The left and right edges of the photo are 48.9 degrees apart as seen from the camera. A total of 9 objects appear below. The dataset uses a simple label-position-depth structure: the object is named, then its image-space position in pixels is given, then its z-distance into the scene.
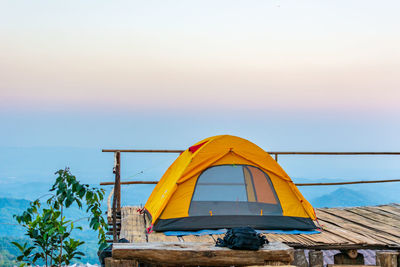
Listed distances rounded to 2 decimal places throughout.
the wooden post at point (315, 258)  4.95
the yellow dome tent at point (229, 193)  5.57
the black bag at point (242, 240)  3.67
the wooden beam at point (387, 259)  4.93
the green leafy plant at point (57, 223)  5.89
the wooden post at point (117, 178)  6.52
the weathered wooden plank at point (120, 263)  3.60
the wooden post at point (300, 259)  4.90
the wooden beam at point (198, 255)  3.63
